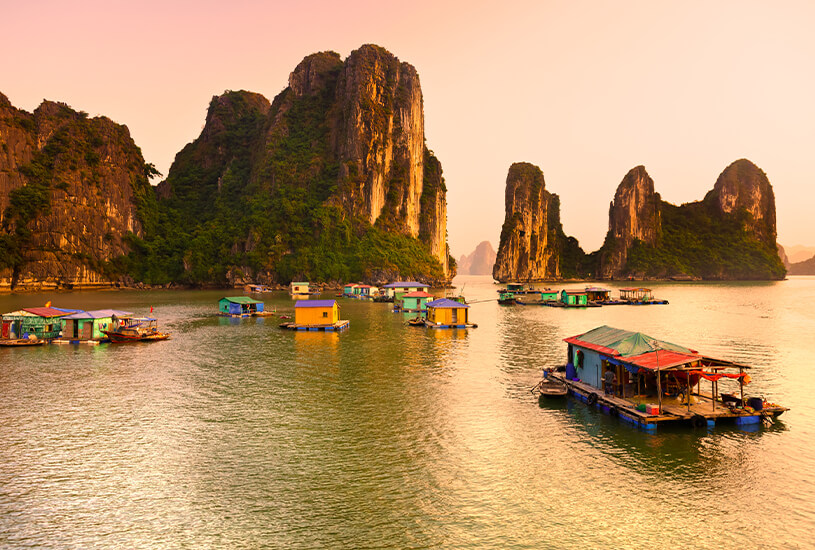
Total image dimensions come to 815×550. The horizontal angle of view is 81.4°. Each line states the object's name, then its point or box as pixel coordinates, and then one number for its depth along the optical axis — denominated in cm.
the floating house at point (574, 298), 9400
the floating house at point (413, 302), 8081
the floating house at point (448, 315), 6003
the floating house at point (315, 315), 5781
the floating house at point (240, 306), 7369
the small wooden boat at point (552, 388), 2664
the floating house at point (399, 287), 10631
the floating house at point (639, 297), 10108
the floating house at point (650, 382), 2205
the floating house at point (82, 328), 4653
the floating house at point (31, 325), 4585
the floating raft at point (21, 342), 4393
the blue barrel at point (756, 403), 2273
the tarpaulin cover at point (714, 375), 2278
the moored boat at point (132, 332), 4791
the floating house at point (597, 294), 10059
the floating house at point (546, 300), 9850
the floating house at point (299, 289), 12106
